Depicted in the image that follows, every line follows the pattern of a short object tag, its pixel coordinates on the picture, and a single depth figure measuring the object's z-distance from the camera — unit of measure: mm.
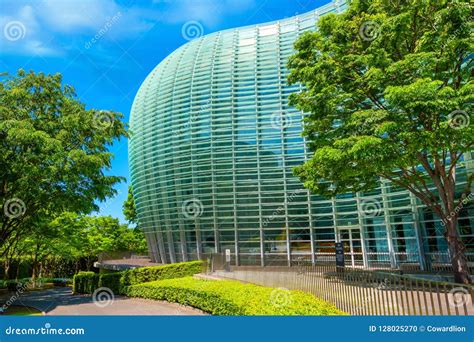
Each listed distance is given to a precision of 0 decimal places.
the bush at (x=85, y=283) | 22206
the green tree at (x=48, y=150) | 13758
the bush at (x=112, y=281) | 20259
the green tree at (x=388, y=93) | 10195
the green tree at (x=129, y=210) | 48844
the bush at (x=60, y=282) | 34844
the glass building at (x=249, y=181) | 23312
